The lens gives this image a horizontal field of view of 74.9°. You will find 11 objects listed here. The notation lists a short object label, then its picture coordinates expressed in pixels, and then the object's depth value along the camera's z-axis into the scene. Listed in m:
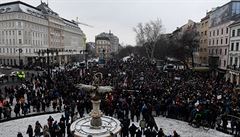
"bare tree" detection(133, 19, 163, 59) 45.73
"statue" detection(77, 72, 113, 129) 8.92
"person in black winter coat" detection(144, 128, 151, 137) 9.20
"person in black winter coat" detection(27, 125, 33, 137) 9.44
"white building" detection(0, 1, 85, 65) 38.66
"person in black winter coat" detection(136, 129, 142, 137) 9.46
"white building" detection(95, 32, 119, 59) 96.34
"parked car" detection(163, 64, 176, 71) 29.87
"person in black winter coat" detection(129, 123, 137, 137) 9.82
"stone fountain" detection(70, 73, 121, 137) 8.56
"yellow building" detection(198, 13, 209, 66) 37.93
